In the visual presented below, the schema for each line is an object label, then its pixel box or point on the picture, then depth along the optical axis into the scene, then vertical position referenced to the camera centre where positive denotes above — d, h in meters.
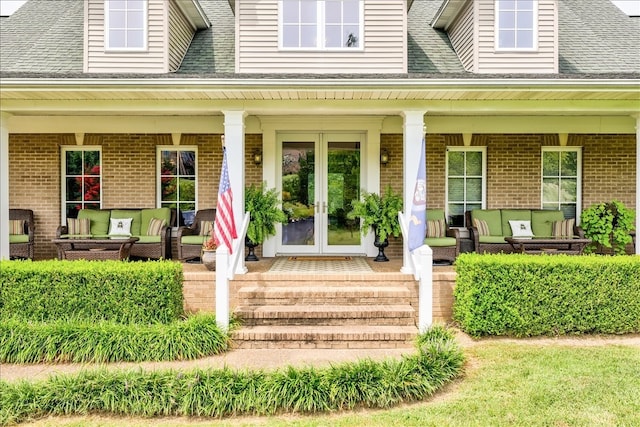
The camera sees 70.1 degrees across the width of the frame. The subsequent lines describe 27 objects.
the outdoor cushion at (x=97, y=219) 9.63 -0.26
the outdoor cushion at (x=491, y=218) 9.64 -0.20
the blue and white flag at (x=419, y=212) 6.70 -0.05
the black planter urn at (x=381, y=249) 8.93 -0.81
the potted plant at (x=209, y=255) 7.38 -0.78
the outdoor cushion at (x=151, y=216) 9.63 -0.19
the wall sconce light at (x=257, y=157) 9.72 +1.08
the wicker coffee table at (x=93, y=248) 8.48 -0.78
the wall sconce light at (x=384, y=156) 9.75 +1.12
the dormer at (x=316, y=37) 8.34 +3.14
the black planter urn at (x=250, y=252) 8.67 -0.88
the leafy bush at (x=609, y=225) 9.31 -0.32
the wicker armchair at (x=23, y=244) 9.30 -0.77
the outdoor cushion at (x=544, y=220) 9.70 -0.24
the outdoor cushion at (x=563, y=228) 9.58 -0.40
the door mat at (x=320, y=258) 9.27 -1.04
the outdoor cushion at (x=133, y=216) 9.64 -0.19
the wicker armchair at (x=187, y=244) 8.87 -0.72
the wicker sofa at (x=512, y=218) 9.65 -0.21
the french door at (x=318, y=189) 9.91 +0.41
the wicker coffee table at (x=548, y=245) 8.68 -0.69
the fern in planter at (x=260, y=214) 8.23 -0.12
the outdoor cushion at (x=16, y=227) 9.61 -0.44
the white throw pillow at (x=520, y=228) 9.52 -0.40
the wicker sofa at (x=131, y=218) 9.48 -0.24
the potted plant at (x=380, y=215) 8.54 -0.13
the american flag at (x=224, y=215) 6.64 -0.11
